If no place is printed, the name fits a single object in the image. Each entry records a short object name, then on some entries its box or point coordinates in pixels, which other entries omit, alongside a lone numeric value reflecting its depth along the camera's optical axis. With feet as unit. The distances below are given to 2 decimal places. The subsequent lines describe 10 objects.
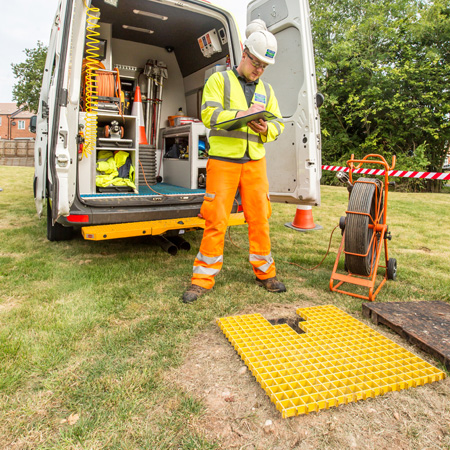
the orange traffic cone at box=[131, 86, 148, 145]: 15.96
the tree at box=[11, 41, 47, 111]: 88.53
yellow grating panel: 5.91
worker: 9.71
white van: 10.35
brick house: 172.24
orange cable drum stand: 10.11
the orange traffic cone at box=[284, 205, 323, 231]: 18.83
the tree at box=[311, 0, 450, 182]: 47.52
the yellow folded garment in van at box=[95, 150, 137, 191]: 13.92
